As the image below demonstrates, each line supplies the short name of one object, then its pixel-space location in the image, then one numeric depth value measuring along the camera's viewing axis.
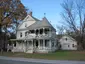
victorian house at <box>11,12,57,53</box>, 19.50
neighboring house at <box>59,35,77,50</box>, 29.75
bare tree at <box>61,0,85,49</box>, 24.57
